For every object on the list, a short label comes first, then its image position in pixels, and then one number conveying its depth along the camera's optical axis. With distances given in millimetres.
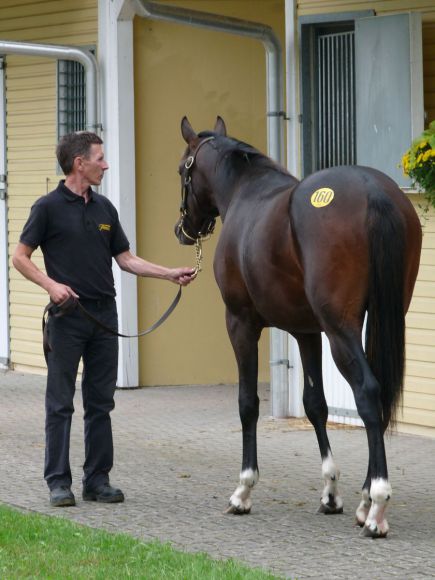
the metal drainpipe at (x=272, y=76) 16451
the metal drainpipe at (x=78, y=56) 17397
